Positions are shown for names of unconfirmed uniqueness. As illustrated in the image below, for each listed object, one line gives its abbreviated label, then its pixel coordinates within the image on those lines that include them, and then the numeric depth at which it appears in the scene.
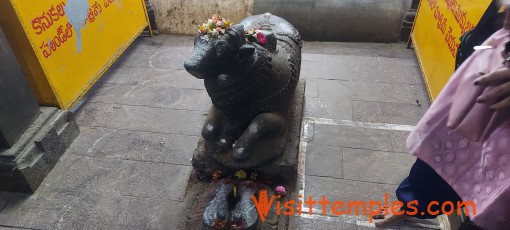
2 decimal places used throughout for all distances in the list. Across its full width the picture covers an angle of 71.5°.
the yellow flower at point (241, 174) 2.87
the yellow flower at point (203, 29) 2.42
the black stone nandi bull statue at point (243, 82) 2.39
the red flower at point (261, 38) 2.71
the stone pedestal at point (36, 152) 3.14
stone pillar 3.01
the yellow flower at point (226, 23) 2.43
